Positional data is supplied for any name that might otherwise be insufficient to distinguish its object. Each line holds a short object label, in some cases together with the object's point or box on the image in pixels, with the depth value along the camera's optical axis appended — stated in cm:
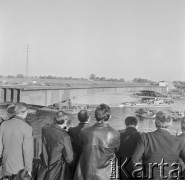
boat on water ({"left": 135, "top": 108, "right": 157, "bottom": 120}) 3050
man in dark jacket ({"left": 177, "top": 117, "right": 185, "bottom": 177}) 244
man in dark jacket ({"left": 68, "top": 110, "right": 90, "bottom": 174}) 256
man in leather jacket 236
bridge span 3061
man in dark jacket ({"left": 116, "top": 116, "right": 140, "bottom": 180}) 266
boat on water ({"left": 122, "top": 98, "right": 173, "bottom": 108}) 4138
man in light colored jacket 260
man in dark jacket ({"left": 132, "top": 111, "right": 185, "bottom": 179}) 228
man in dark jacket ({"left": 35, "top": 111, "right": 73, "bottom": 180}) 253
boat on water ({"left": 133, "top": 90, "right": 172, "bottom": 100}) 5294
